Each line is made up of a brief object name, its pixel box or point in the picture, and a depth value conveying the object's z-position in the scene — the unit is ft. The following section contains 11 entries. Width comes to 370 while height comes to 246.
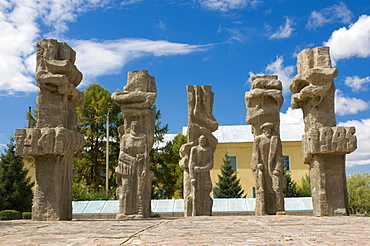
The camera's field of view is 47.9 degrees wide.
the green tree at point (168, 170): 83.56
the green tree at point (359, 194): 102.42
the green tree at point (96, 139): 83.10
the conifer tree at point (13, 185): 59.82
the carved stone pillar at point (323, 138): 34.04
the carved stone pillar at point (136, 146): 35.86
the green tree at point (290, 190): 68.85
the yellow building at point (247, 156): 83.56
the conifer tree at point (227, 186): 68.59
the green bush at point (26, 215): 52.42
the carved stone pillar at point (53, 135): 32.76
